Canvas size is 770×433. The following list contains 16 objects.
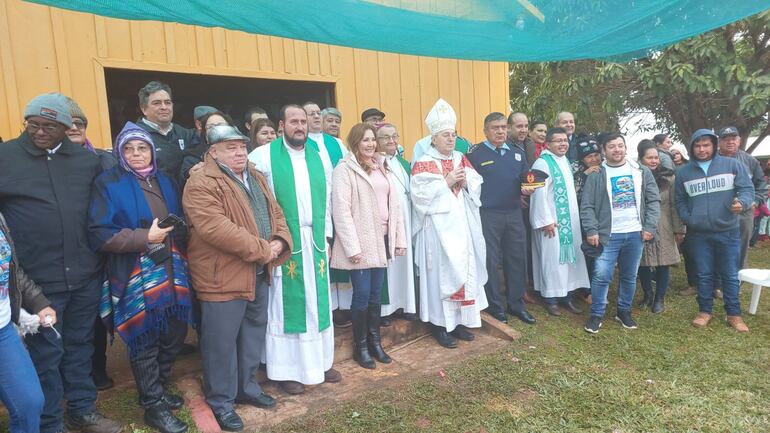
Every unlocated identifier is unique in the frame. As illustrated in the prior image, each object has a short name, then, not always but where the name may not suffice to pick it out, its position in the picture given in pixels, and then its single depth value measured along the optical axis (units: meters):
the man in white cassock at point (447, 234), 4.07
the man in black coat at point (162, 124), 3.41
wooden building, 4.18
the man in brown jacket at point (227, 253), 2.76
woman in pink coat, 3.57
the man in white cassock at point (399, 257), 4.10
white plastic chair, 4.88
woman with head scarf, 2.62
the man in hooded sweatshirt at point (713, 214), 4.52
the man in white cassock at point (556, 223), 4.88
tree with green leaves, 6.89
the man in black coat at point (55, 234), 2.49
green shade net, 2.84
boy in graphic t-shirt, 4.50
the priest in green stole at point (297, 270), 3.34
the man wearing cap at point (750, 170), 4.91
